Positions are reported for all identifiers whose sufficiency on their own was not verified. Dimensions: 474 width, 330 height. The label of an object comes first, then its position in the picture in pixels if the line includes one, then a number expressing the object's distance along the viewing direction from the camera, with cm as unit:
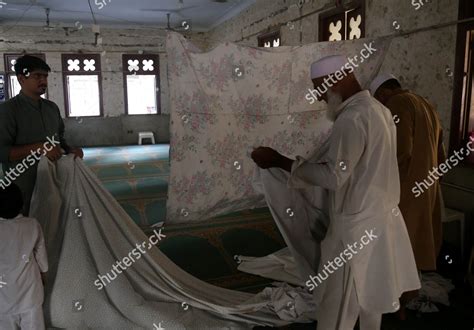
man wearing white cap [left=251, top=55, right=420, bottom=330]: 160
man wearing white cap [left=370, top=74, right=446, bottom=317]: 219
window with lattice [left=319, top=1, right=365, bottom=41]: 429
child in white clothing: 165
